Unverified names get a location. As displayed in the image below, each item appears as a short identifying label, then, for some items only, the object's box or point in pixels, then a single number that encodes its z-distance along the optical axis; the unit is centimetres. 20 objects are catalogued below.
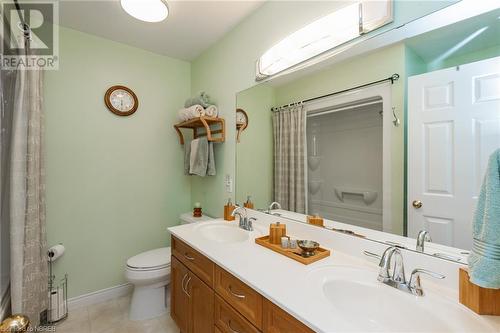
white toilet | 175
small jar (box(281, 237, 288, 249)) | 119
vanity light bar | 106
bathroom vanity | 69
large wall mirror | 82
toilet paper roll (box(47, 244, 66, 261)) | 175
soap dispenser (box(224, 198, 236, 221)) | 181
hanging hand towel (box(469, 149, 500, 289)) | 60
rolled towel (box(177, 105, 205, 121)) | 199
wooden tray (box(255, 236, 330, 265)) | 103
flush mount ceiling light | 138
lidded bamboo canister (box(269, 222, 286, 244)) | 126
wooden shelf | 201
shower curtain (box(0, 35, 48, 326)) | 135
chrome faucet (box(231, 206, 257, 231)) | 157
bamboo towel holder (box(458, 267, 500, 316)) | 65
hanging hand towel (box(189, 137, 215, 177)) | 206
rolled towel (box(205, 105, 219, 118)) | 204
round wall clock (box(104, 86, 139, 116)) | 206
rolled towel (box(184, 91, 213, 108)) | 206
